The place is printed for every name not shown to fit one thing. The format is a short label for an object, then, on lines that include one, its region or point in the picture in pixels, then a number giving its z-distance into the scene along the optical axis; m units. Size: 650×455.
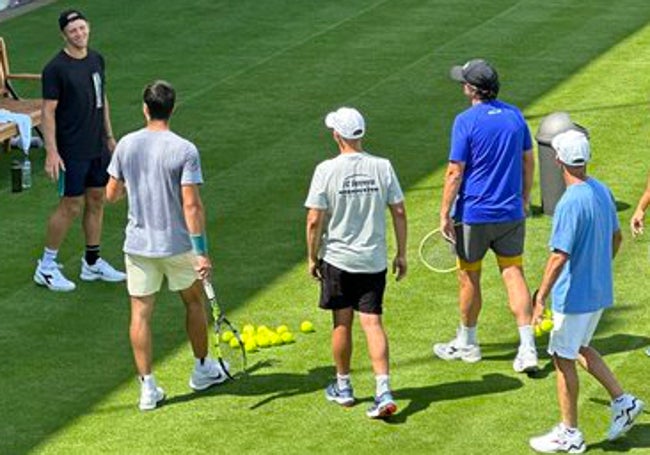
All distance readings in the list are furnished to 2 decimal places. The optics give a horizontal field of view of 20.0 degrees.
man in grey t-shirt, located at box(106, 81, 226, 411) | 13.03
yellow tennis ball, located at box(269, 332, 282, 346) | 14.57
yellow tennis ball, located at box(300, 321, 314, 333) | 14.79
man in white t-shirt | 12.87
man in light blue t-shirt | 12.06
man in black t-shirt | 15.67
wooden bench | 19.16
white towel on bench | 19.20
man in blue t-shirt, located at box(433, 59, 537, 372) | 13.57
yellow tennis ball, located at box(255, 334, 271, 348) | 14.52
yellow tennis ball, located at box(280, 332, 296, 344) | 14.61
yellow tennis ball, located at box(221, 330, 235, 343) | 14.20
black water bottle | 18.58
